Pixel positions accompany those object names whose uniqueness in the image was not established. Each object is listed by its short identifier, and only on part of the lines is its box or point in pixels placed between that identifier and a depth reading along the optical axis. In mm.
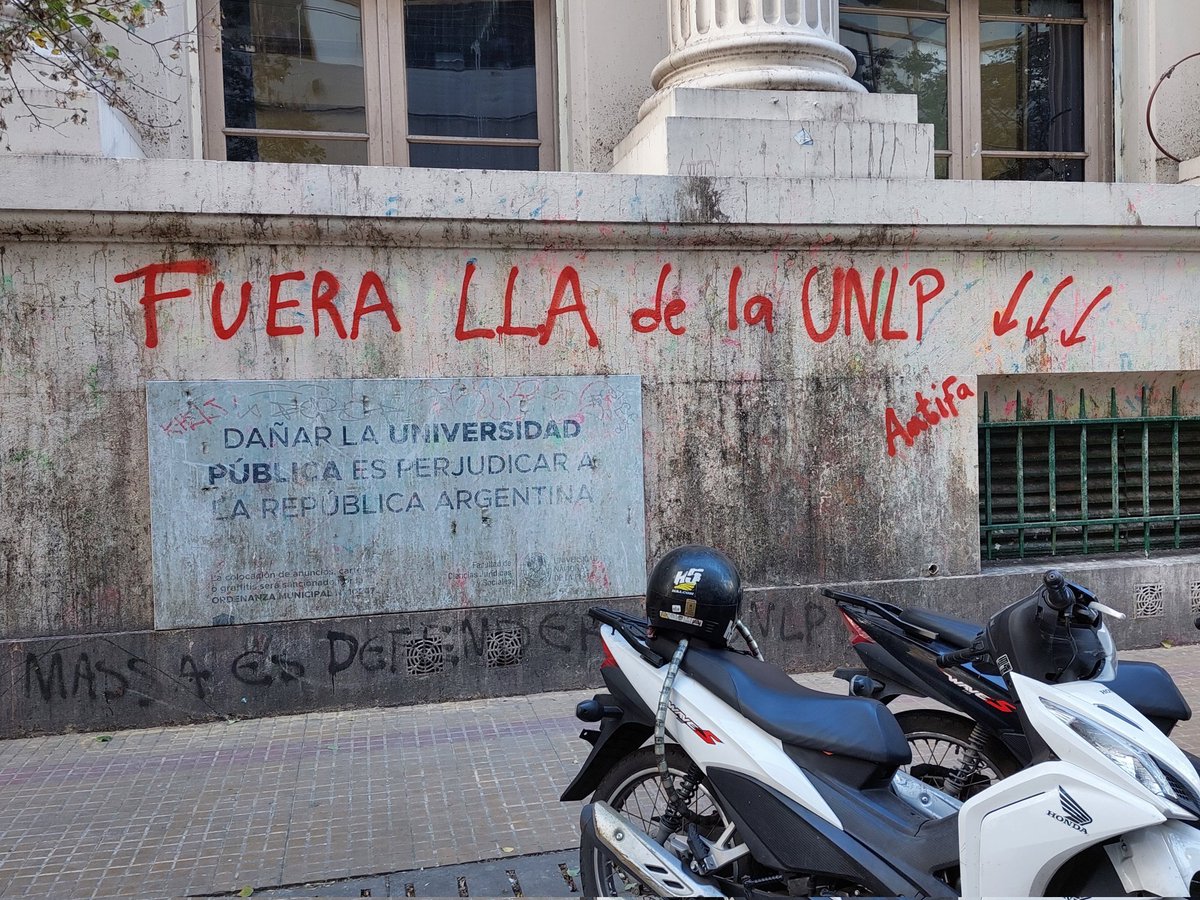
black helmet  2984
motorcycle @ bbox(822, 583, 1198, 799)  3172
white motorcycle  2424
